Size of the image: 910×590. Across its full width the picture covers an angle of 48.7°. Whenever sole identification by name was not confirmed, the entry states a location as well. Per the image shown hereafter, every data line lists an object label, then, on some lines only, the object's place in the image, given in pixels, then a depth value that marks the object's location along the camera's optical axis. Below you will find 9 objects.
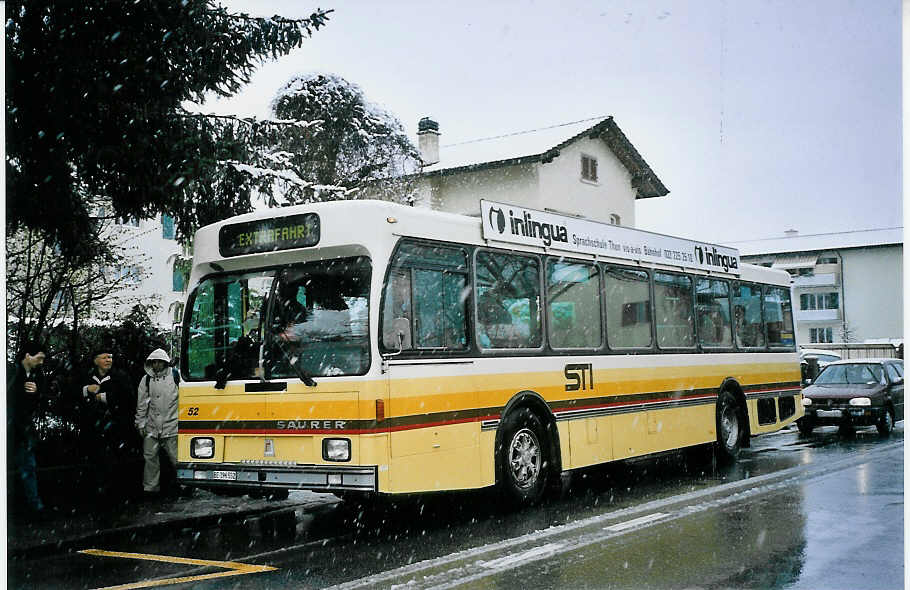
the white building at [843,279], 68.19
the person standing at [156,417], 11.30
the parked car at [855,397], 18.20
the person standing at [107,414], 11.79
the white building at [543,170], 32.19
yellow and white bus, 8.47
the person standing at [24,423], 9.70
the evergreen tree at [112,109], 10.84
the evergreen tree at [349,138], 23.97
